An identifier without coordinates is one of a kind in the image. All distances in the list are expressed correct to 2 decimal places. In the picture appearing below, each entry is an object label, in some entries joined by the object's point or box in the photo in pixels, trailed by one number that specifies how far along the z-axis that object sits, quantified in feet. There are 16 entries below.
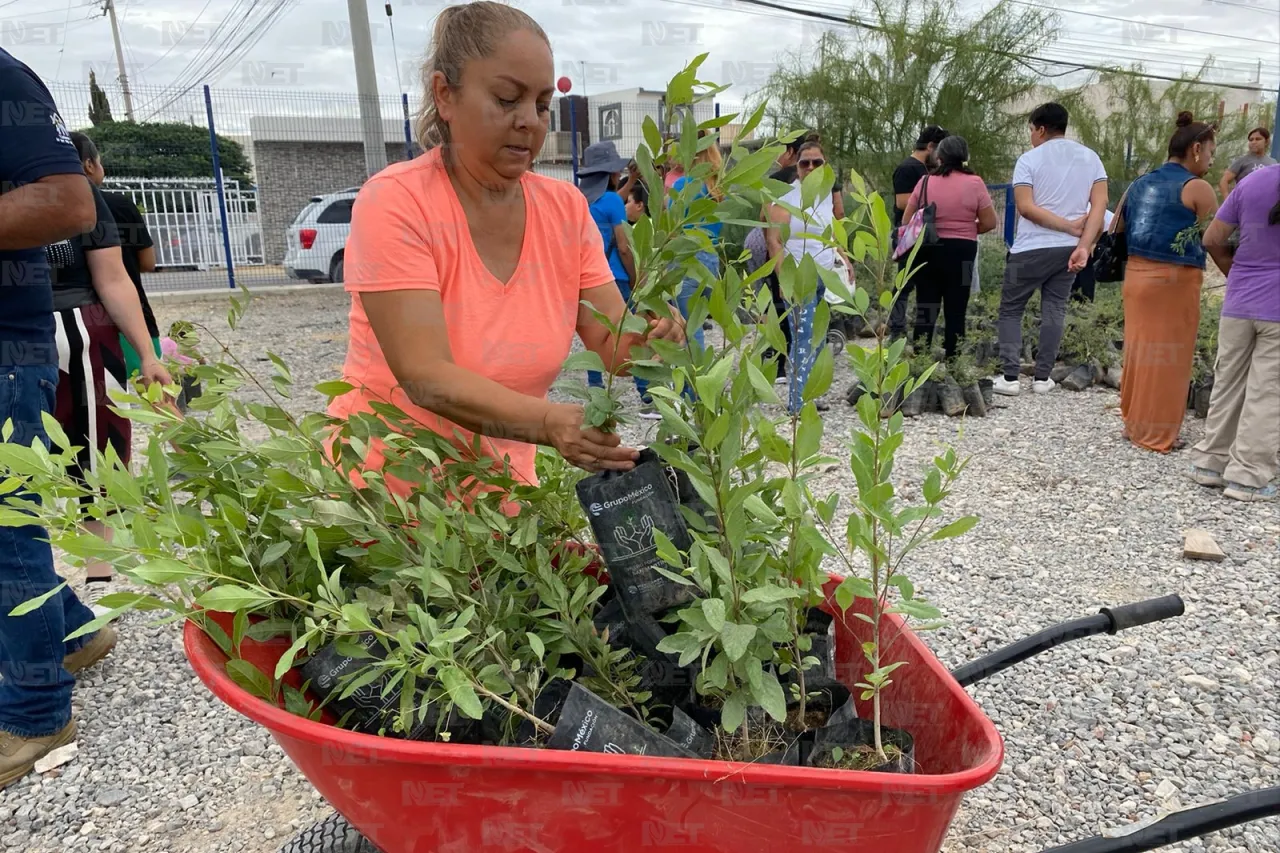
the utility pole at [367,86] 43.04
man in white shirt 18.26
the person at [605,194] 17.37
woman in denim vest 14.49
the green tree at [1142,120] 56.49
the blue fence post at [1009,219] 32.58
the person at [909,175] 20.62
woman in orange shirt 4.60
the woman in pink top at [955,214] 19.24
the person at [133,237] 12.77
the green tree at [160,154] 41.81
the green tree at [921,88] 49.83
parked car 43.47
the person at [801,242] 15.83
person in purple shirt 12.58
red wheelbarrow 3.29
